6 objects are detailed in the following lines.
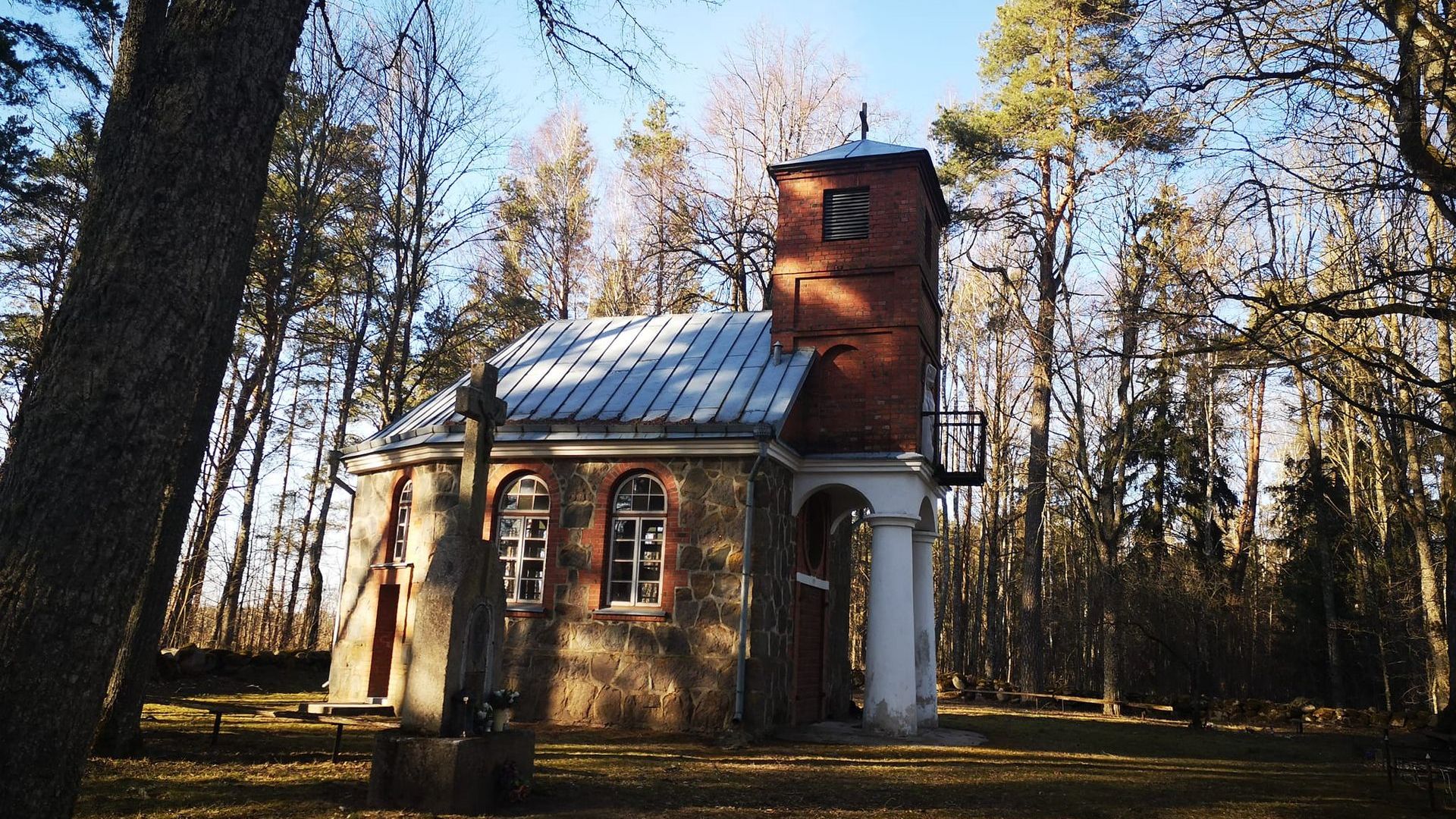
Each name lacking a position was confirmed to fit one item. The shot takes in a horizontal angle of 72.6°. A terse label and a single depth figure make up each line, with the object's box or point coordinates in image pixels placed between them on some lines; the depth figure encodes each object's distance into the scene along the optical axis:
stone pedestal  7.21
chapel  13.34
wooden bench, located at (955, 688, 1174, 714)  20.41
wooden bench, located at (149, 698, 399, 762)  9.20
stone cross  7.53
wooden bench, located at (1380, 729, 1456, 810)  10.25
